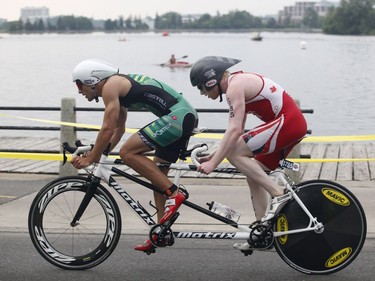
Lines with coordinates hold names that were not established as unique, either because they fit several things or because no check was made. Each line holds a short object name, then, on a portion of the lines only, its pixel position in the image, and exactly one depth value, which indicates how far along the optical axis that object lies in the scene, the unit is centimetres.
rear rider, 620
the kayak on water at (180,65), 8444
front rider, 637
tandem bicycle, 633
